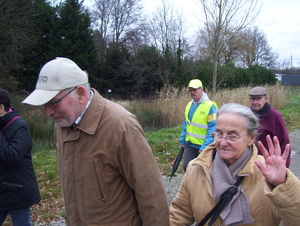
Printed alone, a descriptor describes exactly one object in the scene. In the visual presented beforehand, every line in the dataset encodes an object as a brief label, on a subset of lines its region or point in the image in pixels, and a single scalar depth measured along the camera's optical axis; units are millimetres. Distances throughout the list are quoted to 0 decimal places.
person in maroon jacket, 3799
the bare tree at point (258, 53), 44281
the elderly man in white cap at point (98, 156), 1823
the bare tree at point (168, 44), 25656
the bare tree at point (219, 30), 16422
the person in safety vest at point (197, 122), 4715
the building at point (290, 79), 39909
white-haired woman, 1646
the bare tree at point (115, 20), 36344
